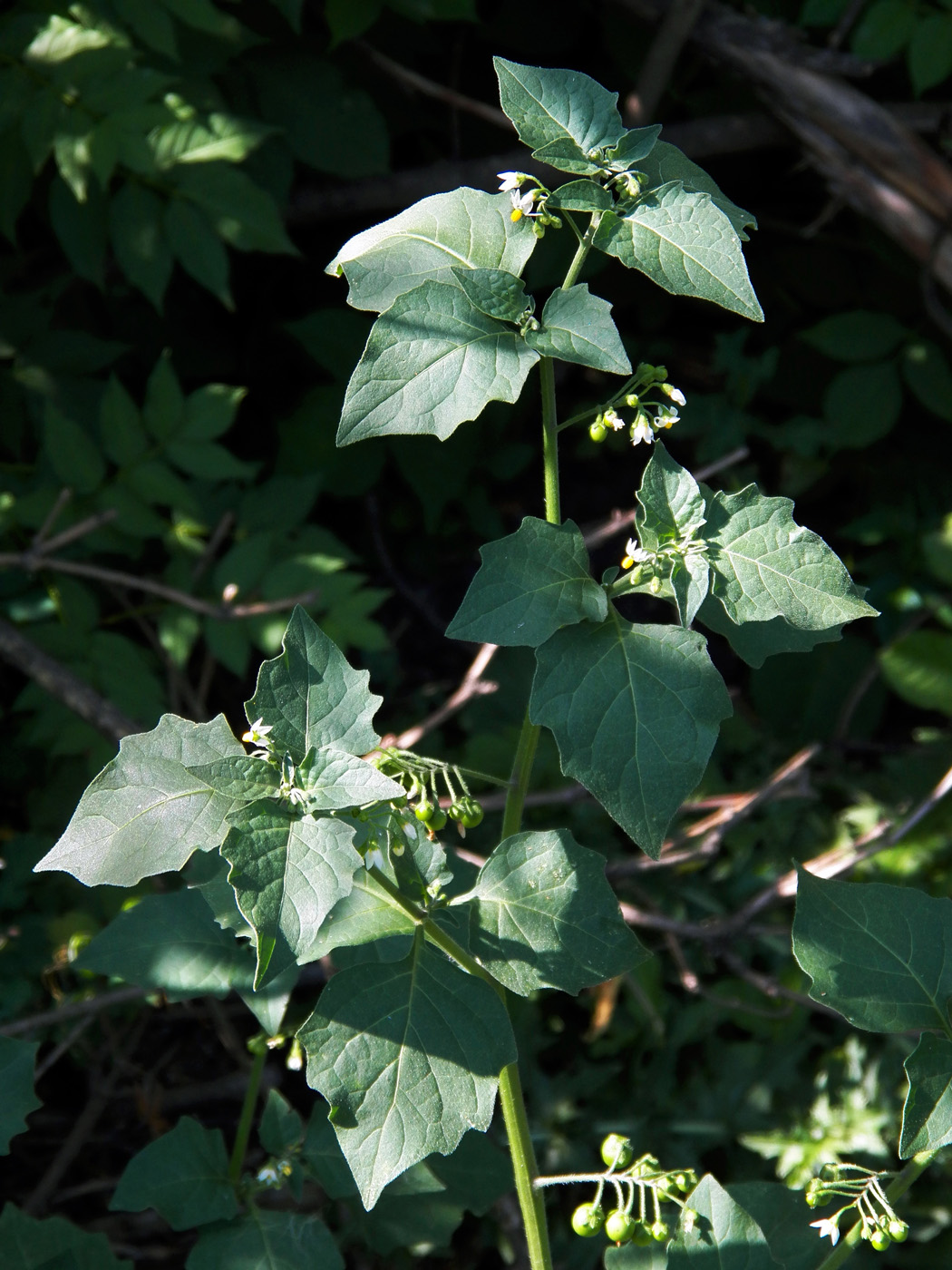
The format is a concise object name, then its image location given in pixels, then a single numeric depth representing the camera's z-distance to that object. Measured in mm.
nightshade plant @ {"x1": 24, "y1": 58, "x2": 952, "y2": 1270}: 913
